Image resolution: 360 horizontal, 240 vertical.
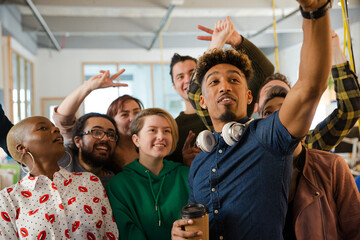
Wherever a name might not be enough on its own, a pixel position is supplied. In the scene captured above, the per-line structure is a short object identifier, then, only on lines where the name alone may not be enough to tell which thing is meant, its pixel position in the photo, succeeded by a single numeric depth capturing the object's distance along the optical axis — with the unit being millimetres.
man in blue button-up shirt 1047
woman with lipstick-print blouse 1567
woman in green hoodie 1753
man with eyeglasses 2158
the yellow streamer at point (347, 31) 1872
